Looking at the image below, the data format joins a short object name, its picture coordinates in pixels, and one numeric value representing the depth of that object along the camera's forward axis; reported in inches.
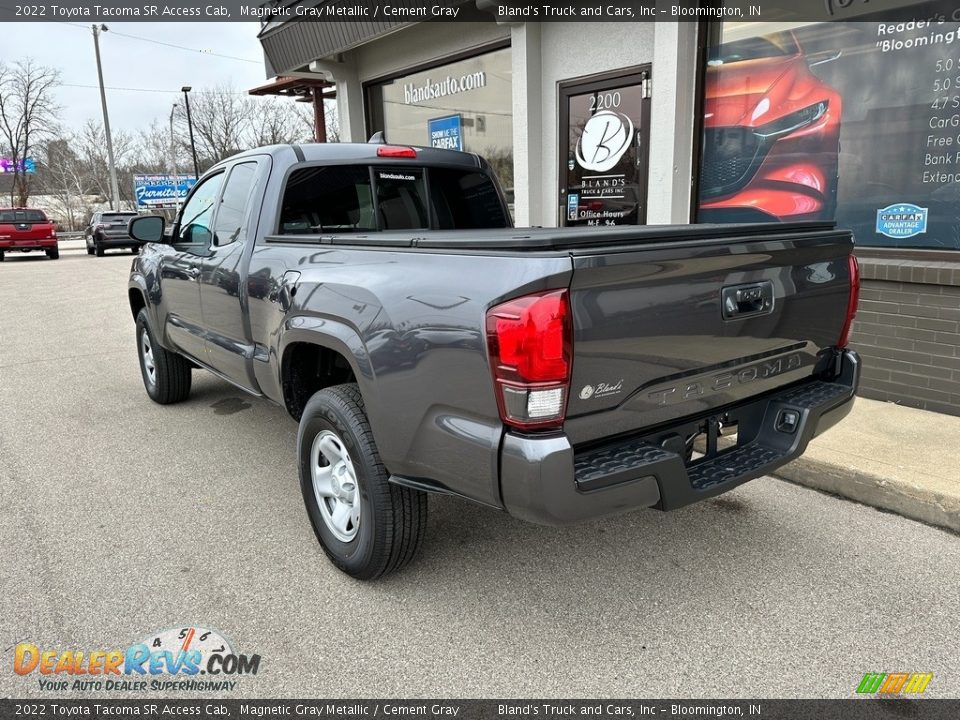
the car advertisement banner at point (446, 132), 388.8
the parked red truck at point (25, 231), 895.1
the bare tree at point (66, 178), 2164.4
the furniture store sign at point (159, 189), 1502.2
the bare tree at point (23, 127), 1749.5
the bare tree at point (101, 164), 2393.0
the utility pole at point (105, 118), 1266.0
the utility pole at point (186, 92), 1660.9
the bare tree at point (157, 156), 2488.2
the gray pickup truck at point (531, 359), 84.1
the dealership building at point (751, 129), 191.5
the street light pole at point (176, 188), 1520.3
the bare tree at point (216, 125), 2170.3
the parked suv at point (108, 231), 976.3
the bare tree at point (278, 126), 2055.6
